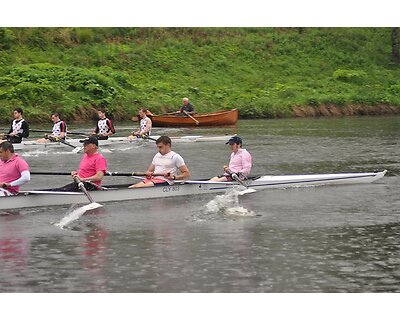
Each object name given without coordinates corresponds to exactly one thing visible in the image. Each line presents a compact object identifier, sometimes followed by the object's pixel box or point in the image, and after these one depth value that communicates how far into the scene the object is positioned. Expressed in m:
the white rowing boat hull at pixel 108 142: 32.34
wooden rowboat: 43.97
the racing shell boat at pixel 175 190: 18.16
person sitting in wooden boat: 43.78
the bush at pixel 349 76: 63.09
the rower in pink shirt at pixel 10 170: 17.59
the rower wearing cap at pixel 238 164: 20.33
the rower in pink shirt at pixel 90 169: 18.39
